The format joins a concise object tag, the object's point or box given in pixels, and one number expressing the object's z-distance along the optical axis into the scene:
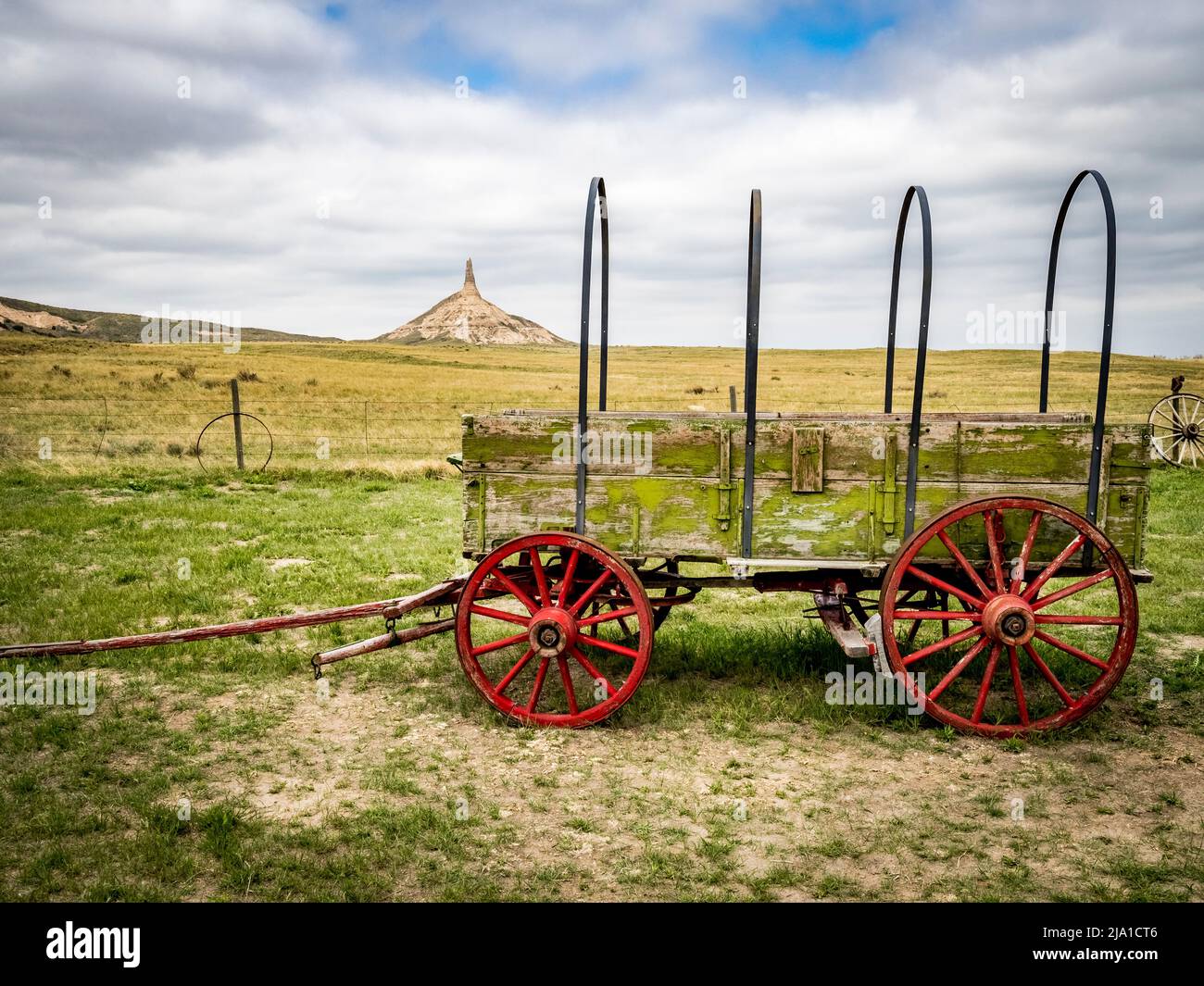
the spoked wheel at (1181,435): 16.72
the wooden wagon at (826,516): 5.04
